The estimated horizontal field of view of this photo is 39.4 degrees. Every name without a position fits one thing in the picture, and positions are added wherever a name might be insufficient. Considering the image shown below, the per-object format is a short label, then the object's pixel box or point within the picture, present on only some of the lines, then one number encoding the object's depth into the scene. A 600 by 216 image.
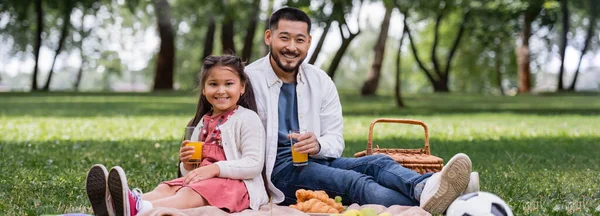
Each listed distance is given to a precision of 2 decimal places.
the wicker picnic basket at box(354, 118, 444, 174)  5.97
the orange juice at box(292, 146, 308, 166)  5.29
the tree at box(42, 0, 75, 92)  29.44
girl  5.08
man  5.44
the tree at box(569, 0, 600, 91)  27.73
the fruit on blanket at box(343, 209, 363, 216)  4.23
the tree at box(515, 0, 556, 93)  32.01
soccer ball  4.21
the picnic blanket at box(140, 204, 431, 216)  4.59
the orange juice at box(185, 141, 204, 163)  5.10
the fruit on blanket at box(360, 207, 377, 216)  4.27
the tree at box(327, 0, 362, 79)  17.34
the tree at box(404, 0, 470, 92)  38.66
